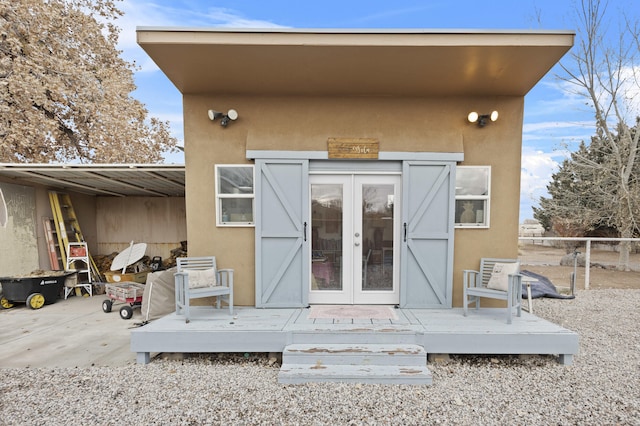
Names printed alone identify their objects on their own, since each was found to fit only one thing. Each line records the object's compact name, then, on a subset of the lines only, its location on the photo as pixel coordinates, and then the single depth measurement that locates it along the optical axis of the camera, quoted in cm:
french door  411
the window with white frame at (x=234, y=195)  405
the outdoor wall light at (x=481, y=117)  385
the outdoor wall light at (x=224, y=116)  384
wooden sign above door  399
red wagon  466
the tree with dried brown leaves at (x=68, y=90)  874
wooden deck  315
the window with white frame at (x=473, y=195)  405
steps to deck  283
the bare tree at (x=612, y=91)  984
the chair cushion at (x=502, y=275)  354
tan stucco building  400
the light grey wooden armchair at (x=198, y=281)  350
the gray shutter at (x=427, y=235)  401
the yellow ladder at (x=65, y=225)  630
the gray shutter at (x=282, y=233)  400
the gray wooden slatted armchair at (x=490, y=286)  339
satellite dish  578
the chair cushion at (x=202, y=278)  368
